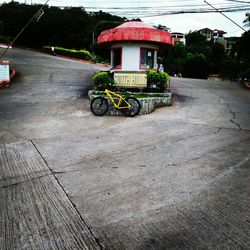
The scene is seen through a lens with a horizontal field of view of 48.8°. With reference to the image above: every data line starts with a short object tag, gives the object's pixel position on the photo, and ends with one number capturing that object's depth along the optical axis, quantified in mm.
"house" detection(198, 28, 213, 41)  125456
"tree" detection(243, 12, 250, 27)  24605
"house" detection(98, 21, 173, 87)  15680
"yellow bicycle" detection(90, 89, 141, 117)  11609
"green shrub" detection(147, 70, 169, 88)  15062
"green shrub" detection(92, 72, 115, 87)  15184
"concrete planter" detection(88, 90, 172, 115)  12070
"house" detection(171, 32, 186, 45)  106062
